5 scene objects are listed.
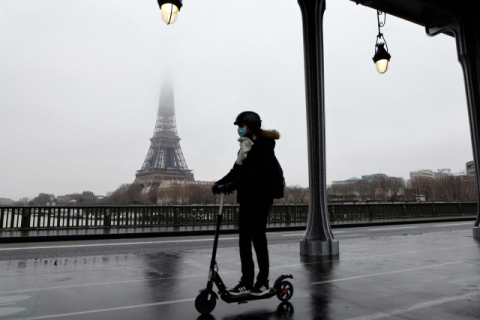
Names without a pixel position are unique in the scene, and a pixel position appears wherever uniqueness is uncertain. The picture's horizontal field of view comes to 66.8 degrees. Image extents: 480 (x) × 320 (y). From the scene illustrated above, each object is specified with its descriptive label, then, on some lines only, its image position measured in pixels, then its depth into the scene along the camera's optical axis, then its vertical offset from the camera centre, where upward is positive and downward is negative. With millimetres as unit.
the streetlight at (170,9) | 6076 +3340
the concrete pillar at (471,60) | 10516 +4320
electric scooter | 3252 -785
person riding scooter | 3457 +170
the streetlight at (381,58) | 9344 +3840
